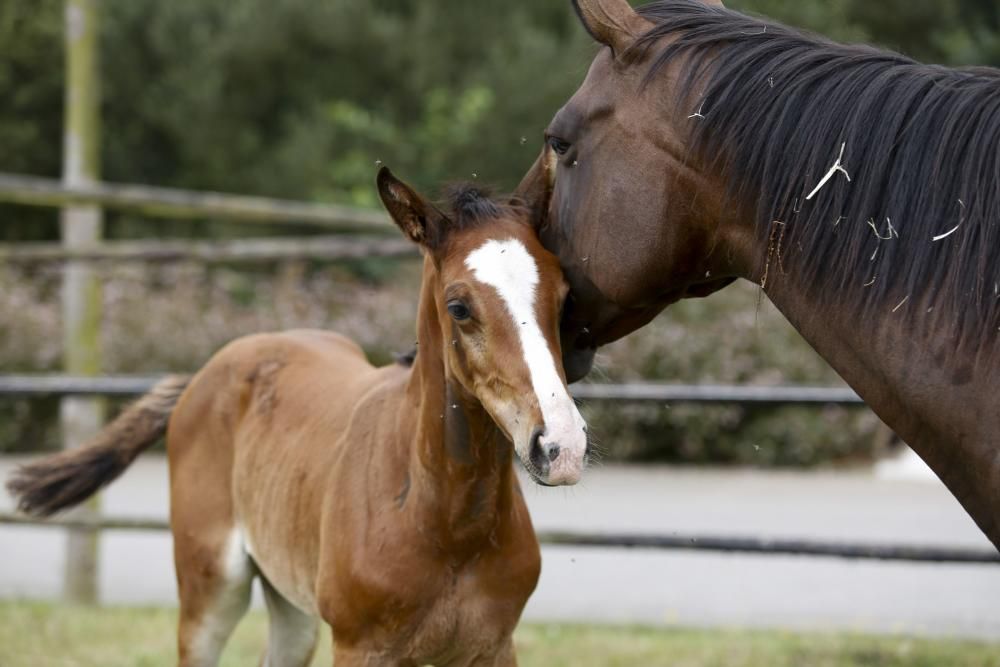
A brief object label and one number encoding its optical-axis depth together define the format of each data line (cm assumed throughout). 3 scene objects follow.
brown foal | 507
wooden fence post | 1273
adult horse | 417
